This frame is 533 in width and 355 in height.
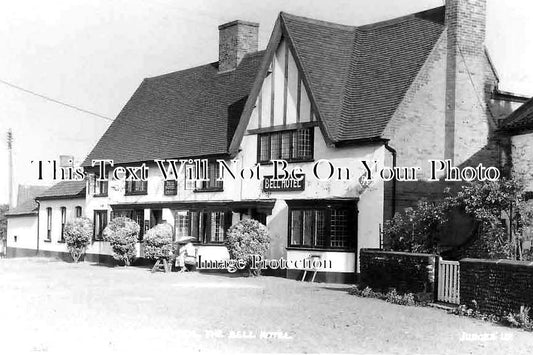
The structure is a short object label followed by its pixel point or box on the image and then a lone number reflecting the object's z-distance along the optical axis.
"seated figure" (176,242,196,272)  29.16
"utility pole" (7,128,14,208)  62.62
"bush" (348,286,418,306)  17.72
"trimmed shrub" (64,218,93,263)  36.59
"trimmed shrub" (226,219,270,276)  25.52
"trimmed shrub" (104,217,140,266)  32.09
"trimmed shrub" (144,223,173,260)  28.97
